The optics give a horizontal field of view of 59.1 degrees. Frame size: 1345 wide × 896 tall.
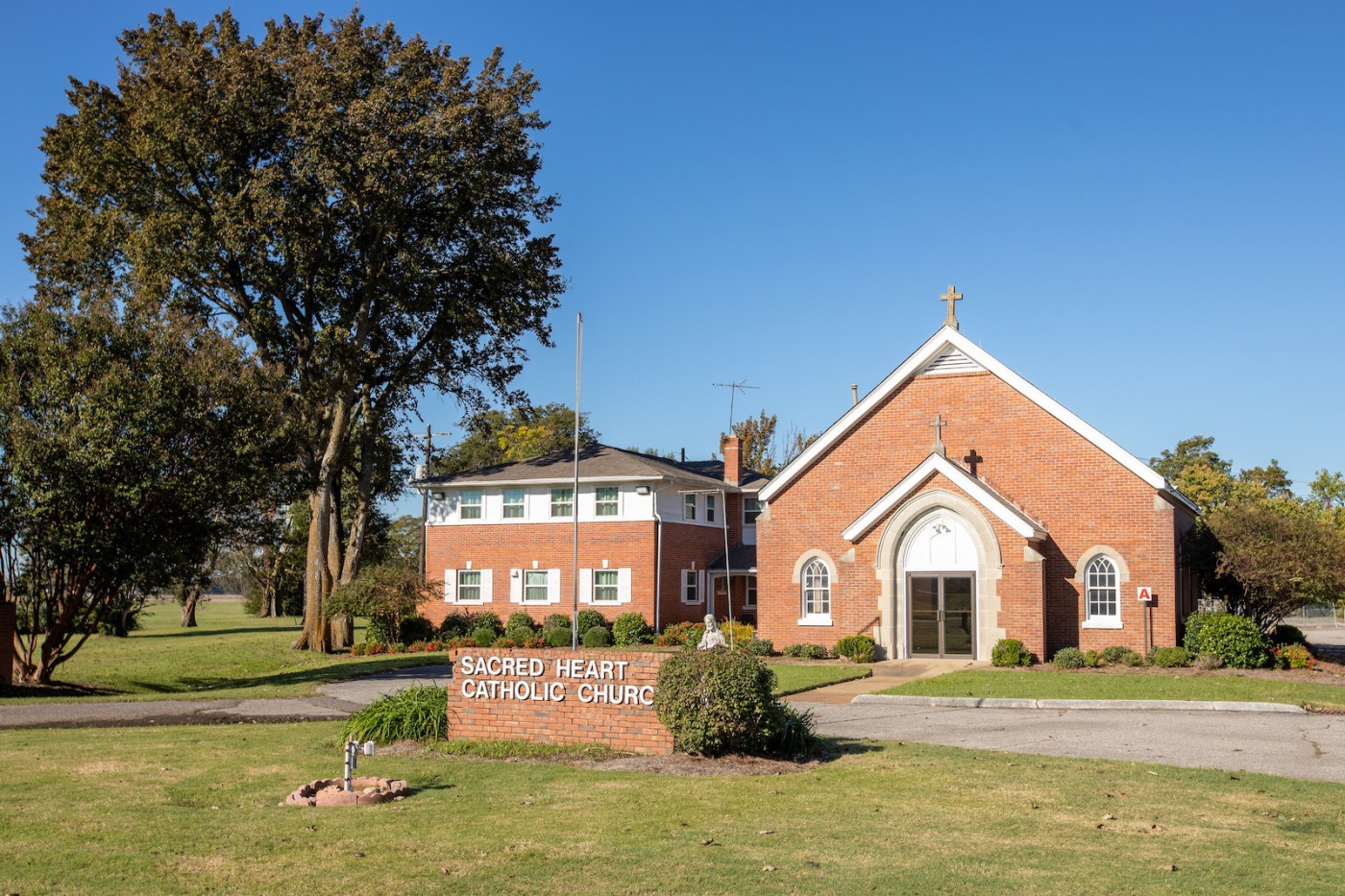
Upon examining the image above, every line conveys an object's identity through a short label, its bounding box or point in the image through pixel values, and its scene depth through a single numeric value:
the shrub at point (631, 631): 40.28
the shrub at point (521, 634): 40.54
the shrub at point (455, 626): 42.75
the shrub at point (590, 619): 41.16
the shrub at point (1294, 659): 28.45
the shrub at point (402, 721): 15.68
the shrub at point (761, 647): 33.59
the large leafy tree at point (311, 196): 33.56
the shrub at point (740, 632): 37.44
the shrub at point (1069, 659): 29.58
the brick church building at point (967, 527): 30.66
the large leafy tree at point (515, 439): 78.06
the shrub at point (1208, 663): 28.50
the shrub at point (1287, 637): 33.38
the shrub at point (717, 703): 13.80
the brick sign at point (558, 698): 14.63
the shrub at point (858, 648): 31.66
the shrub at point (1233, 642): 28.55
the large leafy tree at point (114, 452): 24.19
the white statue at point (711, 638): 17.57
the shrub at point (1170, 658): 29.14
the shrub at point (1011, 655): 29.81
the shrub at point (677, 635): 38.28
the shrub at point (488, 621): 42.97
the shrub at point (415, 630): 41.78
